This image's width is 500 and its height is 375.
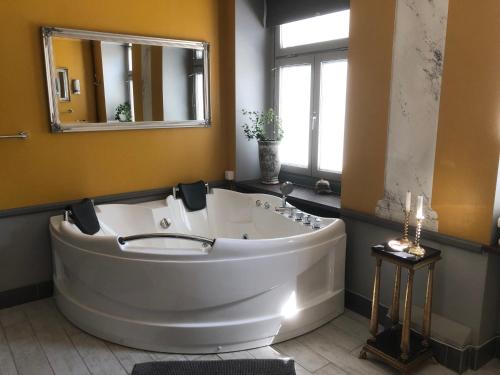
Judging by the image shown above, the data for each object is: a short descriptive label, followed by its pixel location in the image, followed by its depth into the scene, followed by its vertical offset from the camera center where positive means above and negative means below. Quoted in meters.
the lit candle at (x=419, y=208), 2.12 -0.46
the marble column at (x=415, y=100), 2.19 +0.07
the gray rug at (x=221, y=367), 2.16 -1.27
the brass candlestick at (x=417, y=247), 2.13 -0.66
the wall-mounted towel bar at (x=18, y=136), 2.70 -0.14
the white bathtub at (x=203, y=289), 2.28 -0.96
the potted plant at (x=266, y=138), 3.51 -0.21
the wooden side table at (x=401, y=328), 2.11 -1.11
